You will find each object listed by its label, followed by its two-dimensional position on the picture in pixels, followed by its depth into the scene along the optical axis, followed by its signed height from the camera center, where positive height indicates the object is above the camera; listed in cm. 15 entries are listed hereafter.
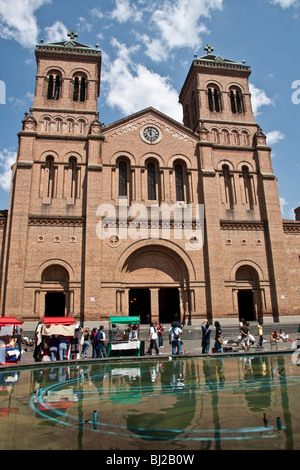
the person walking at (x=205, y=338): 1499 -60
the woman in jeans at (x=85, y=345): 1588 -81
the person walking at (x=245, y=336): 1711 -63
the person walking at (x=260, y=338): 1853 -81
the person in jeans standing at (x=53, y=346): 1465 -76
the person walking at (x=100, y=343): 1472 -69
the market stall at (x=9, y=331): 1784 -8
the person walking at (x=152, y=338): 1597 -57
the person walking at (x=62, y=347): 1495 -82
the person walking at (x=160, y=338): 1942 -70
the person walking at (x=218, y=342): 1509 -79
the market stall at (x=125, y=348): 1573 -97
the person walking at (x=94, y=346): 1502 -84
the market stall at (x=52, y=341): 1469 -55
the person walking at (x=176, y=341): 1512 -70
